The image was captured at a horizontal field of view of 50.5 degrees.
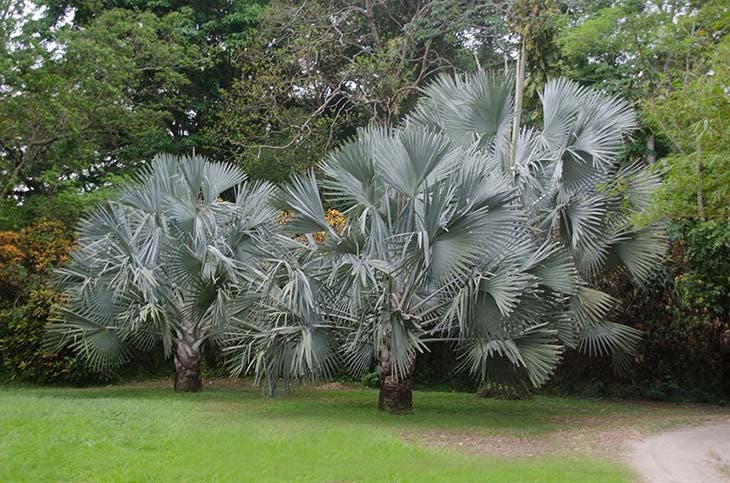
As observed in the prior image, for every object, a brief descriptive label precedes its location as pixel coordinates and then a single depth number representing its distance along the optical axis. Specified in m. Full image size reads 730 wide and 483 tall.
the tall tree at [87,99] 16.64
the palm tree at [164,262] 12.22
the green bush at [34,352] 15.62
